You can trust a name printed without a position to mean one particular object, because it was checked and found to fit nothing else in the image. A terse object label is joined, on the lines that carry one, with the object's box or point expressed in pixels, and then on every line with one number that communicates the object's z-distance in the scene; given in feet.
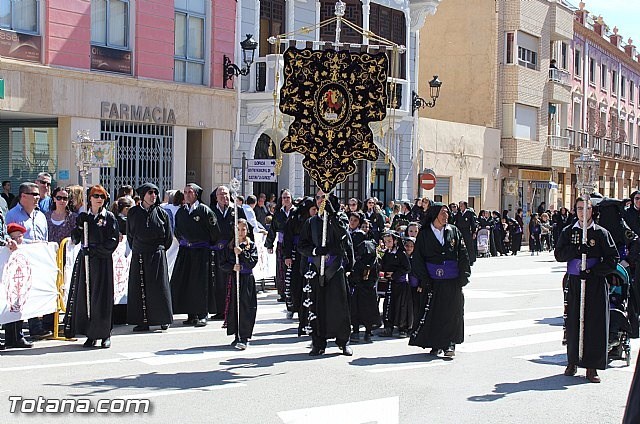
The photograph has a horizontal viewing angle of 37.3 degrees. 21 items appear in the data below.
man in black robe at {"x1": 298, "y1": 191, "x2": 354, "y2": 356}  35.99
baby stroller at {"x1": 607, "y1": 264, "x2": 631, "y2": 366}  35.86
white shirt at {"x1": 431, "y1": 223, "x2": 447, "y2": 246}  36.52
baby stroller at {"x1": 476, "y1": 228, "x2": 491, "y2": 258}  101.09
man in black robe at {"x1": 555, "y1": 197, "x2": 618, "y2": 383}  32.35
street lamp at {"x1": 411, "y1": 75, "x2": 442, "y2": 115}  97.55
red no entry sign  94.37
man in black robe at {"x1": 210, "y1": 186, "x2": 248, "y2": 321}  44.47
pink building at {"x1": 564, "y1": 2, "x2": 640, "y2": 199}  158.81
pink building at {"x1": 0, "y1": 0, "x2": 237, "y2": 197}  63.62
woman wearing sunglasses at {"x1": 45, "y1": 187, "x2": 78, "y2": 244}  40.81
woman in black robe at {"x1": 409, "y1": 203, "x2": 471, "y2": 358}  36.45
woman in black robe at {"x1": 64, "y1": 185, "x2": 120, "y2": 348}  36.60
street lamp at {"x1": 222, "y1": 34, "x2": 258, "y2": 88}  77.87
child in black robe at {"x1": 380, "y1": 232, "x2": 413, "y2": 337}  42.06
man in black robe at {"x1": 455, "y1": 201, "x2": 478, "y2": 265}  78.64
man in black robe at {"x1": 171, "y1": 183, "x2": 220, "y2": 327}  43.93
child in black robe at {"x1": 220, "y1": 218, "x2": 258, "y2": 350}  36.81
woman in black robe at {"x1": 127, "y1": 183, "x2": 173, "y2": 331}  41.19
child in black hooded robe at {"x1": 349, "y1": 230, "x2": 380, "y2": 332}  40.52
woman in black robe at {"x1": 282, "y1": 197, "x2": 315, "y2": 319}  44.88
